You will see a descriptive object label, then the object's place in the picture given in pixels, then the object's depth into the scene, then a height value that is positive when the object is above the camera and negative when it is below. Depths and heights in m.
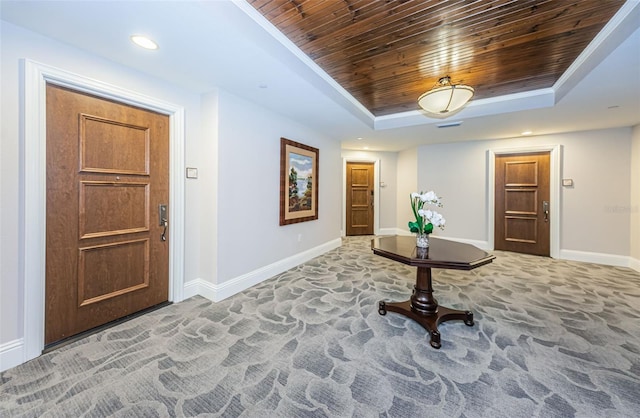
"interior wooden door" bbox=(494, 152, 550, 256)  4.80 +0.12
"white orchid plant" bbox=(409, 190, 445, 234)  2.32 -0.09
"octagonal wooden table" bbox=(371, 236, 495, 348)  2.05 -0.46
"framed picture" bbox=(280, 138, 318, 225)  3.78 +0.42
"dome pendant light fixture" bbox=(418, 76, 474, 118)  2.64 +1.24
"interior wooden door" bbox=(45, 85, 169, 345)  2.00 -0.04
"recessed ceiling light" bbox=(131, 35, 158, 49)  1.88 +1.29
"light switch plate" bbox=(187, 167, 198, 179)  2.87 +0.40
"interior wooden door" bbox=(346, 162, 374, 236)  6.89 +0.27
